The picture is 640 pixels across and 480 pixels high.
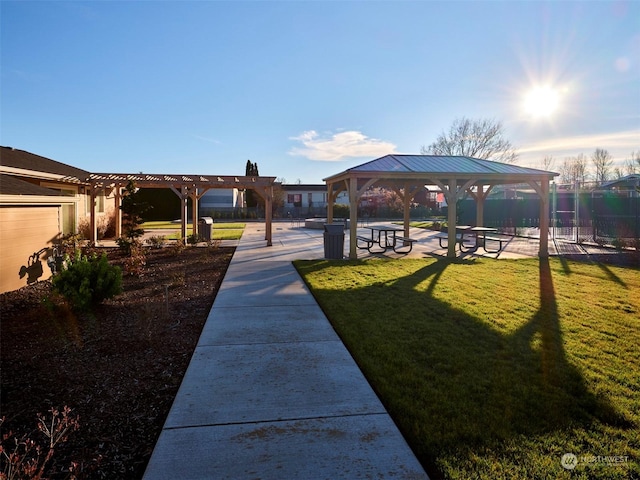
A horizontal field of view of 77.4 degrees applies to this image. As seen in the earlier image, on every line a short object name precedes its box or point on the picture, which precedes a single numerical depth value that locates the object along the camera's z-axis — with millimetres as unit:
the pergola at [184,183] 16891
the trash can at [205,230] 18559
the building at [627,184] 18891
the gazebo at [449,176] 13156
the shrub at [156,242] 15760
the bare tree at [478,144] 45562
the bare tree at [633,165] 47938
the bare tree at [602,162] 60375
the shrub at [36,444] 2903
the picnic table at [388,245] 15383
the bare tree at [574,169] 63875
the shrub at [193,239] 17148
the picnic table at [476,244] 15161
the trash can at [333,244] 13422
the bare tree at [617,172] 55150
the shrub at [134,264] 10055
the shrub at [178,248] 13964
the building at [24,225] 7852
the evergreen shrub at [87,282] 6301
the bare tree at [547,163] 61019
